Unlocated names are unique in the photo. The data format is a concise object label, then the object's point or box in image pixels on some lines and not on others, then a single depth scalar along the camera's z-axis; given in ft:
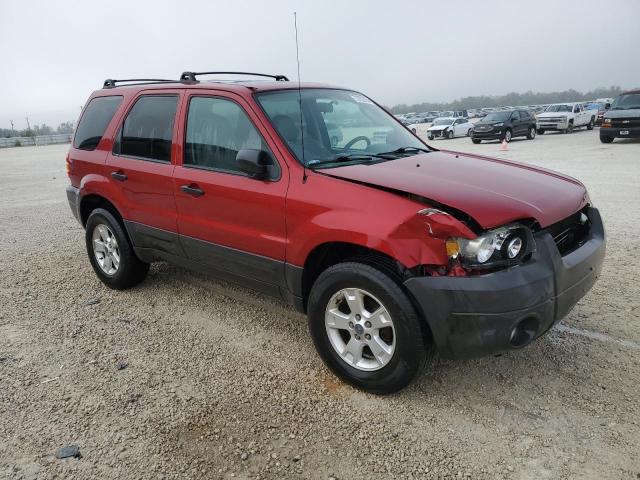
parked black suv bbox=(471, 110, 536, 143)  78.02
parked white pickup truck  90.34
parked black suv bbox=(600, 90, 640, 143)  58.65
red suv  8.64
